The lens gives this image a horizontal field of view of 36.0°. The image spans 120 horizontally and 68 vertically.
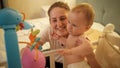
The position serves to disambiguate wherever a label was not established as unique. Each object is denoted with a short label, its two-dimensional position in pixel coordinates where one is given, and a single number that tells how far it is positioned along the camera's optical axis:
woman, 1.06
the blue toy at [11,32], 0.75
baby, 0.92
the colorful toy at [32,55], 0.87
